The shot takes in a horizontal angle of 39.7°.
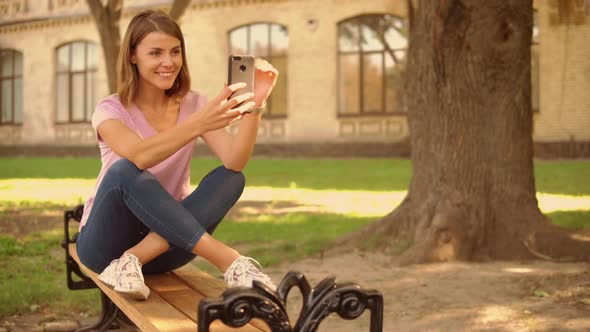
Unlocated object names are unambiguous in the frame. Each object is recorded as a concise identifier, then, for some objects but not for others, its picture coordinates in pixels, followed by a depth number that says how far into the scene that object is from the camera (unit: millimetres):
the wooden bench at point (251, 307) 2066
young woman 2988
